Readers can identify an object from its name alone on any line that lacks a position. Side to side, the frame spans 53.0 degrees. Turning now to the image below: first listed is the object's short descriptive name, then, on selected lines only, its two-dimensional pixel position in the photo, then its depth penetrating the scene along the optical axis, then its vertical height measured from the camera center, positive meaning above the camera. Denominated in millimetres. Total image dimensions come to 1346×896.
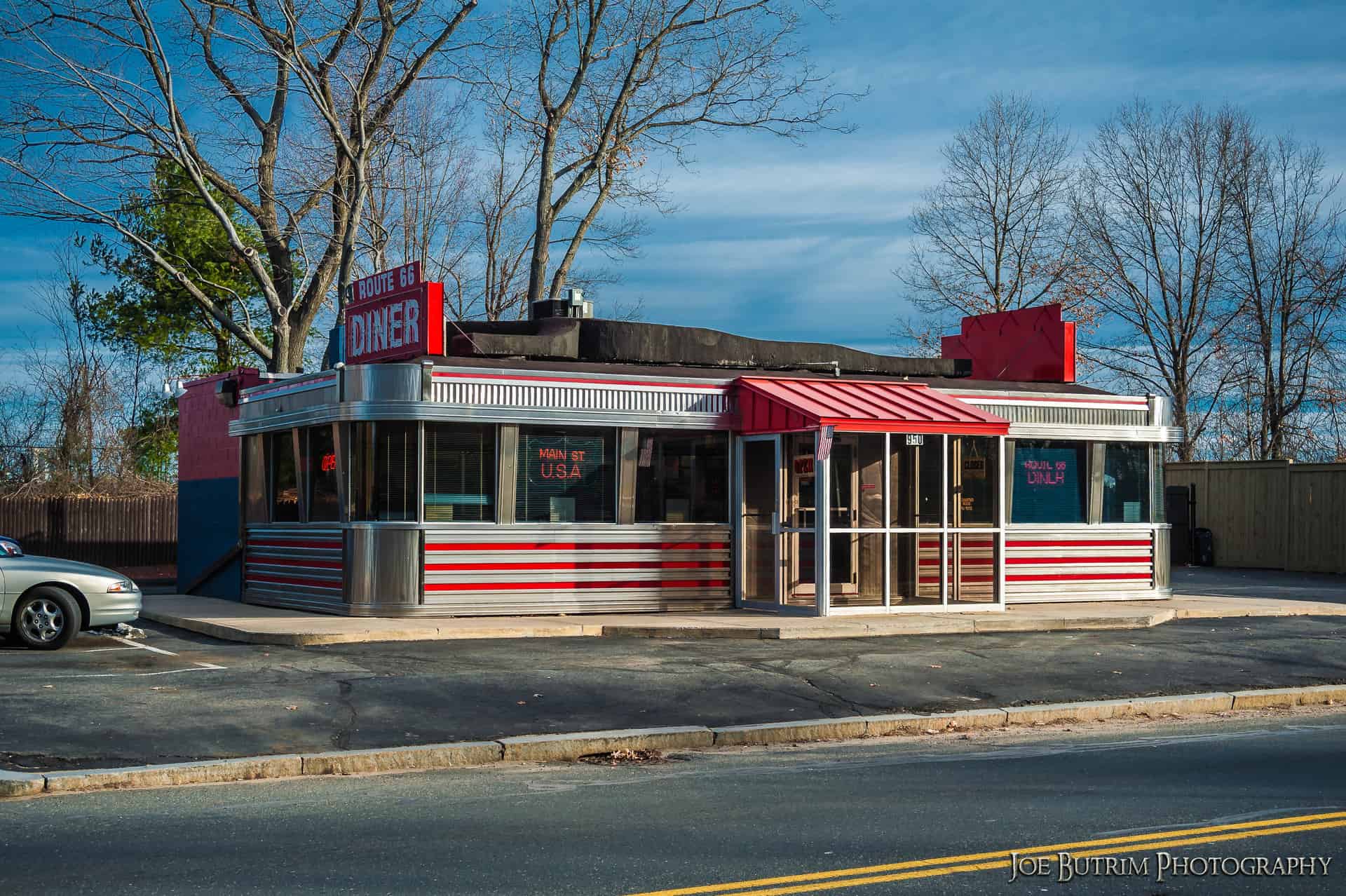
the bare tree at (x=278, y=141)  26688 +7177
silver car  14430 -1202
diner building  17531 +102
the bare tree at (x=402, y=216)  30969 +7666
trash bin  31969 -1407
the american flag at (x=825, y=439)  17484 +643
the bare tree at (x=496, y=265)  41594 +7003
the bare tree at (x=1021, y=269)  39656 +6583
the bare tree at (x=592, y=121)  30578 +8678
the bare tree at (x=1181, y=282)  40406 +6341
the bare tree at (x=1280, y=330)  39688 +4701
